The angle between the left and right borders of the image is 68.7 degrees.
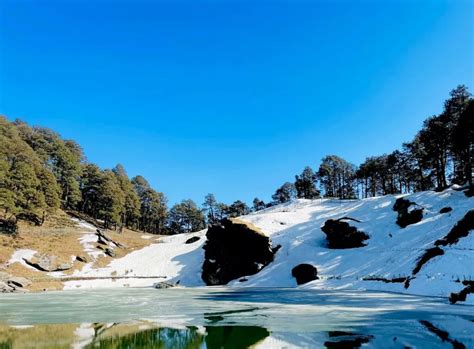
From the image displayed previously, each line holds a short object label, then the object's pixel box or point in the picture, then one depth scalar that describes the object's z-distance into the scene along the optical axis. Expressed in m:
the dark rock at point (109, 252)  55.46
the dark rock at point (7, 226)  50.94
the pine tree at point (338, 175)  98.38
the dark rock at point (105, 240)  58.76
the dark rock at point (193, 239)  62.22
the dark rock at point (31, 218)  57.53
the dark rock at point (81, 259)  48.81
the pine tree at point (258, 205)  121.25
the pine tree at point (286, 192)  117.06
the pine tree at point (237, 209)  114.38
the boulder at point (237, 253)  44.09
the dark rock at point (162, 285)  40.59
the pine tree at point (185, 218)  108.50
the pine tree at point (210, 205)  112.81
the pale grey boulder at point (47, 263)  42.81
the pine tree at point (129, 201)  89.44
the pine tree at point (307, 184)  104.88
